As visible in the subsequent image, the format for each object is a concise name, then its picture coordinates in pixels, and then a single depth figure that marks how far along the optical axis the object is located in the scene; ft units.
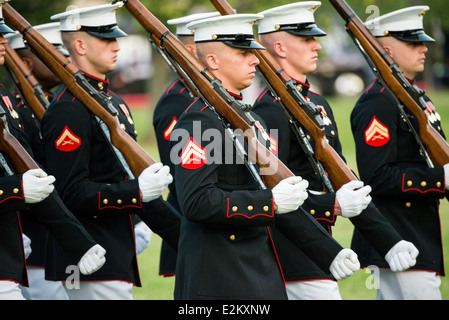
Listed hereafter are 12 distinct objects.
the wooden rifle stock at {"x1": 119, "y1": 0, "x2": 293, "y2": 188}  29.86
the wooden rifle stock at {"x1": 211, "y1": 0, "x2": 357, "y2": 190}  34.14
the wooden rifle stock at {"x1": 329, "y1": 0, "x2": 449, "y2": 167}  38.29
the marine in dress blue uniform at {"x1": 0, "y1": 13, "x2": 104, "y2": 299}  30.22
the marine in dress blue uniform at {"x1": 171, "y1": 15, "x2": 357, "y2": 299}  28.60
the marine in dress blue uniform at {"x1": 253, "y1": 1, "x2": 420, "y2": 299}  33.58
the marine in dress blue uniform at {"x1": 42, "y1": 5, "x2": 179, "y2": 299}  33.45
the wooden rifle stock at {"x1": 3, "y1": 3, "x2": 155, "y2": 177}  33.50
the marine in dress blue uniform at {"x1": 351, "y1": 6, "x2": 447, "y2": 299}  38.06
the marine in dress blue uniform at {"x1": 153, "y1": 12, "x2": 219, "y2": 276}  41.09
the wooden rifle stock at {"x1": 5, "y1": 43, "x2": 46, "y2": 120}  39.91
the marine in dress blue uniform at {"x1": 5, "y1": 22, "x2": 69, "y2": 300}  38.83
